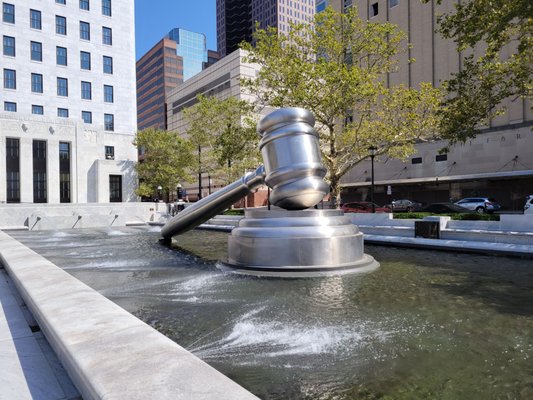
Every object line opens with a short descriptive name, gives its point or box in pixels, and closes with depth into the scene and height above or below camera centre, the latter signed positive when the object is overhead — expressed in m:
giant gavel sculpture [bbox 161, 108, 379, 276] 6.65 -0.34
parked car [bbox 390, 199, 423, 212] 38.92 -0.32
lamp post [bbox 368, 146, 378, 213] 20.32 +2.84
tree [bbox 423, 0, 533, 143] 11.63 +4.57
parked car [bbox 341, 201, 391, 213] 32.62 -0.37
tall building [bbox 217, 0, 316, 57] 131.25 +65.98
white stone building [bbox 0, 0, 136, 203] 37.34 +11.48
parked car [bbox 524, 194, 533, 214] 25.61 -0.22
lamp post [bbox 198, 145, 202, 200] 39.11 +4.25
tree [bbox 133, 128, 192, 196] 42.12 +5.11
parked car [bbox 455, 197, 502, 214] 32.88 -0.31
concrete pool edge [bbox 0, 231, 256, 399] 1.78 -0.82
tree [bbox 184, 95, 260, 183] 24.02 +6.00
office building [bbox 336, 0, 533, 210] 36.12 +4.69
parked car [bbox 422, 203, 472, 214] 26.09 -0.51
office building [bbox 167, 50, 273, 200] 65.31 +22.50
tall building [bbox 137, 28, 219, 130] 129.12 +46.88
